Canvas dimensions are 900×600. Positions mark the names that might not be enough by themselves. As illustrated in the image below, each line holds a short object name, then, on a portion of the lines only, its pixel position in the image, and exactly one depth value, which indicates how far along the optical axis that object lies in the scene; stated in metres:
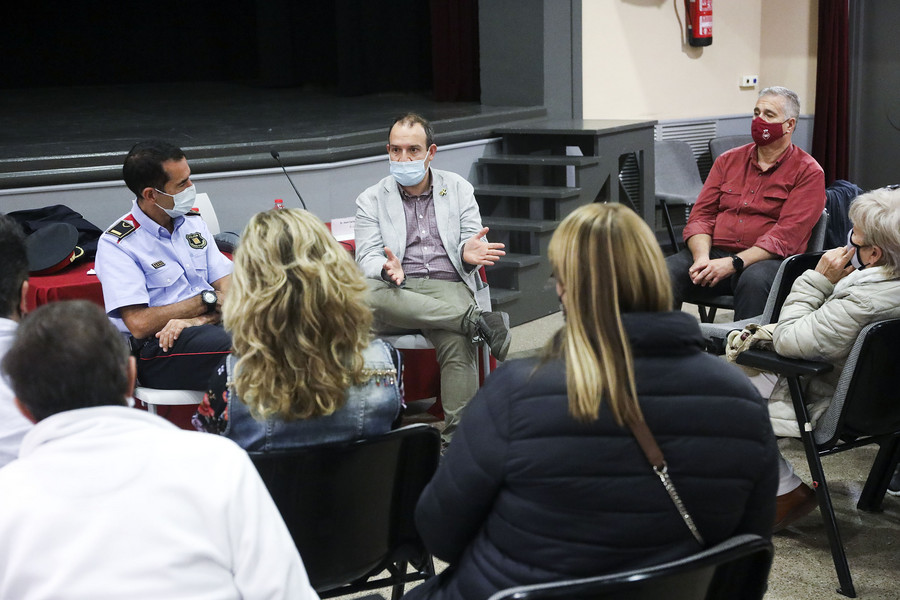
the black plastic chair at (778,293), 2.92
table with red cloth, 3.11
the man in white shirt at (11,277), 1.72
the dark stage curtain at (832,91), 6.77
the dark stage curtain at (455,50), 7.20
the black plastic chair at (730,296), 3.60
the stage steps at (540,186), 4.97
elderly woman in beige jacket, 2.32
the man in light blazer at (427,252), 3.21
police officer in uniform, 2.77
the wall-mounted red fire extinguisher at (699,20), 6.68
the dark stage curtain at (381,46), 8.10
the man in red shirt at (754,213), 3.55
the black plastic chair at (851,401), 2.22
